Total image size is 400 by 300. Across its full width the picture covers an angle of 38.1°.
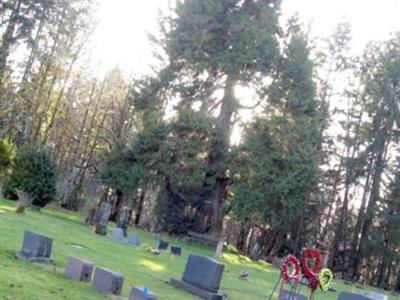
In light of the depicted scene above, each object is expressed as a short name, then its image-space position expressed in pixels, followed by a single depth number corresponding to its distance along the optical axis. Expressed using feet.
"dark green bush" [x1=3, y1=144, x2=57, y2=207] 82.84
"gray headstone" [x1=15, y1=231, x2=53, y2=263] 36.24
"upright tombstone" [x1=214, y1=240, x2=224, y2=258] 82.07
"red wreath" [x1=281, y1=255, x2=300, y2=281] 36.86
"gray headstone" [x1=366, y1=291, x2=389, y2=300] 59.67
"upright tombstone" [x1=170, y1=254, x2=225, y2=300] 40.83
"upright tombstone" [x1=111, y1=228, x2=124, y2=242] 66.69
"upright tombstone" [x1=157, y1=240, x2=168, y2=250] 69.82
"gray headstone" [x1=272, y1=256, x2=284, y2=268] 94.84
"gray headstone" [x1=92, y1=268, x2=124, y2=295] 32.55
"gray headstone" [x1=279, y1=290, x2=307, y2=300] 41.47
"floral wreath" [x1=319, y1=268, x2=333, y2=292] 35.82
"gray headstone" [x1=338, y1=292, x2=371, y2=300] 42.49
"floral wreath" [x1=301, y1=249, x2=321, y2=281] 34.94
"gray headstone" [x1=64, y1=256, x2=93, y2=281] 33.94
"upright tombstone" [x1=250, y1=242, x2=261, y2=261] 97.71
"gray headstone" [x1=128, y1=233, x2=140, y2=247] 66.33
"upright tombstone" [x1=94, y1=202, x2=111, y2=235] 69.26
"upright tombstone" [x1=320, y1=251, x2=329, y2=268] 98.07
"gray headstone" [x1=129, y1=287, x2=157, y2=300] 28.53
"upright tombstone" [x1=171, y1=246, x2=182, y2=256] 67.41
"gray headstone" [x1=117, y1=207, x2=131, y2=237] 74.90
